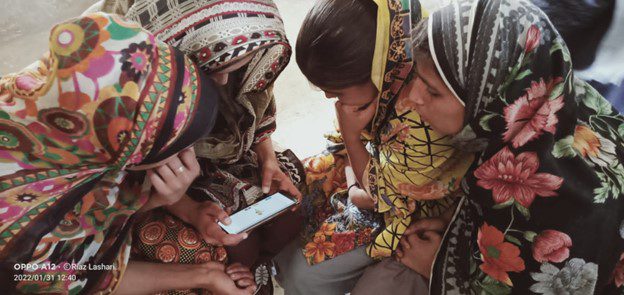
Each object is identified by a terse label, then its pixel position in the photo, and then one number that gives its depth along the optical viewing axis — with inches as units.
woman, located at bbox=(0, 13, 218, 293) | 28.6
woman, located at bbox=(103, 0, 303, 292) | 38.3
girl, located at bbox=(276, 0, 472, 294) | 36.4
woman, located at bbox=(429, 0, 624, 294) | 28.9
